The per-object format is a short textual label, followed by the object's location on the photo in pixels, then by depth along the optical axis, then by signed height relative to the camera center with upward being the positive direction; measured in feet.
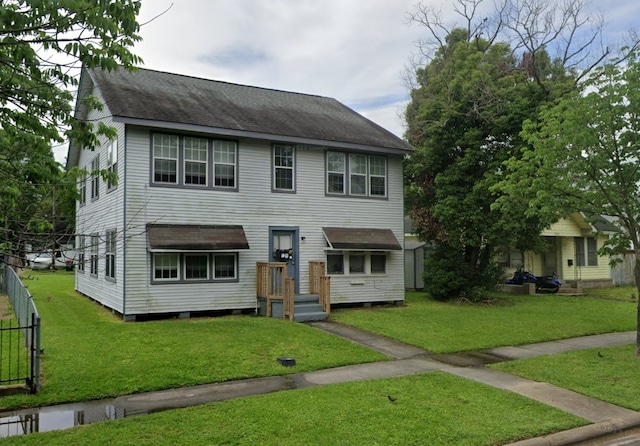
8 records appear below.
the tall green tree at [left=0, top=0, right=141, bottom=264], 14.75 +5.90
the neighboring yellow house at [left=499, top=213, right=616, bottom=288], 89.30 -1.88
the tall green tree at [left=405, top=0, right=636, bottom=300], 60.08 +12.42
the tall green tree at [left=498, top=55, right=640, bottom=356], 32.63 +6.25
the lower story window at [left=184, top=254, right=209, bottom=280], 48.16 -1.45
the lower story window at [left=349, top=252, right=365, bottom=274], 57.36 -1.52
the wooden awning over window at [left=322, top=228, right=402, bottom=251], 54.49 +1.20
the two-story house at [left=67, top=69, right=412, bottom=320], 46.26 +5.61
